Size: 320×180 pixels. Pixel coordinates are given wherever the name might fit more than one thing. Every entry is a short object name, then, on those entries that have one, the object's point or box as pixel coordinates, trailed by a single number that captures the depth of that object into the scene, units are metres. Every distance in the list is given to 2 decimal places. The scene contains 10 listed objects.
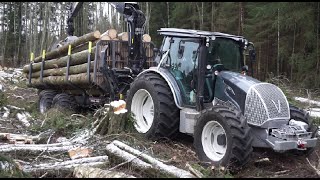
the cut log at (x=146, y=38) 8.73
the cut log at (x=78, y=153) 5.22
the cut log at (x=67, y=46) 8.56
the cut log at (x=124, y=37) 8.47
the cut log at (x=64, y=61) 8.57
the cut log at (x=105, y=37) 8.27
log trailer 4.68
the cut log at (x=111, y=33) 8.38
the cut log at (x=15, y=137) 6.19
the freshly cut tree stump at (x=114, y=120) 6.20
